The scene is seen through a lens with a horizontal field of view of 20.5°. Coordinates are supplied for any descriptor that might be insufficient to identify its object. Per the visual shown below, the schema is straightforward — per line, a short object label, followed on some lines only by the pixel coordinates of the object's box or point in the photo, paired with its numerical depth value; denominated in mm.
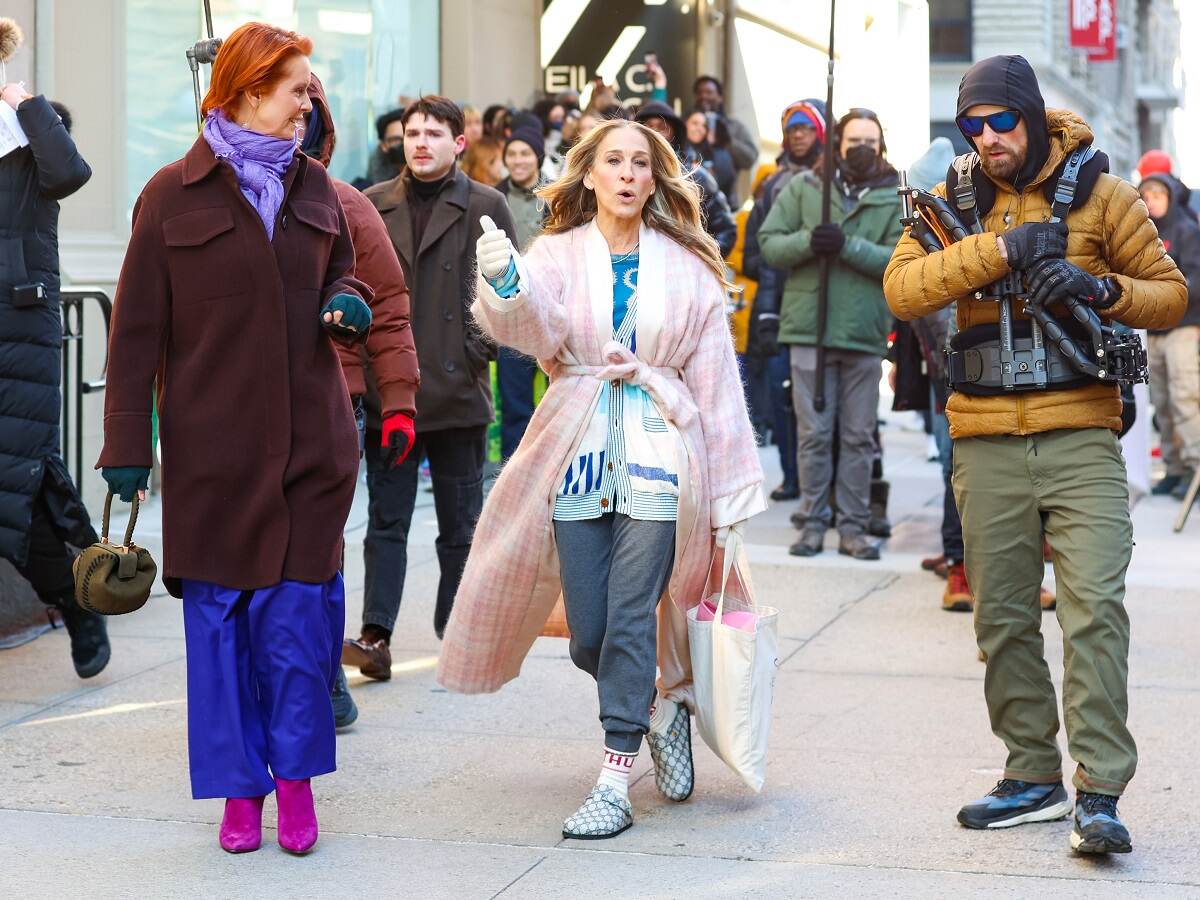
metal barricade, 13398
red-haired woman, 8065
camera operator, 8072
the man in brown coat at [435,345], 11530
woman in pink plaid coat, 8584
